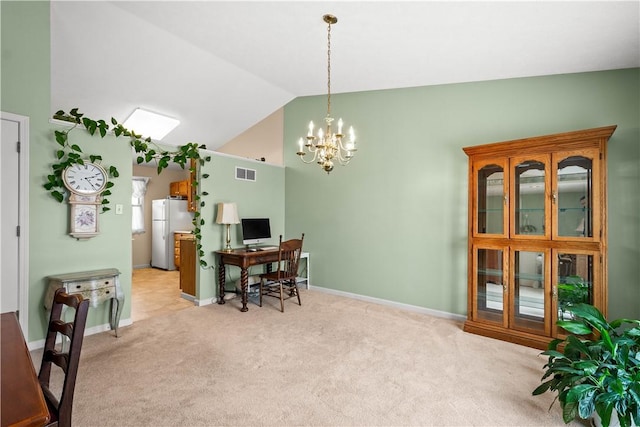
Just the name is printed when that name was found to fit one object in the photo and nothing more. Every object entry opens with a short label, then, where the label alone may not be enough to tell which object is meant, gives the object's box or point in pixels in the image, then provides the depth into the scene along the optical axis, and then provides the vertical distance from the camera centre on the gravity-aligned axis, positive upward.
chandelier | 2.64 +0.60
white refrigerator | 6.54 -0.25
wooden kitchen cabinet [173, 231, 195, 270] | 6.57 -0.70
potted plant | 1.59 -0.91
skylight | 4.50 +1.41
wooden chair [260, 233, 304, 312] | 3.97 -0.79
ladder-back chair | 1.20 -0.60
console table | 2.76 -0.67
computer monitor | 4.46 -0.24
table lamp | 4.18 -0.01
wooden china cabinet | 2.66 -0.18
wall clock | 2.98 +0.20
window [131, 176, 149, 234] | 6.69 +0.27
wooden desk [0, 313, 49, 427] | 0.83 -0.53
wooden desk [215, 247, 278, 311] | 3.91 -0.61
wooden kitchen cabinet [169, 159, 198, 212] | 6.77 +0.58
